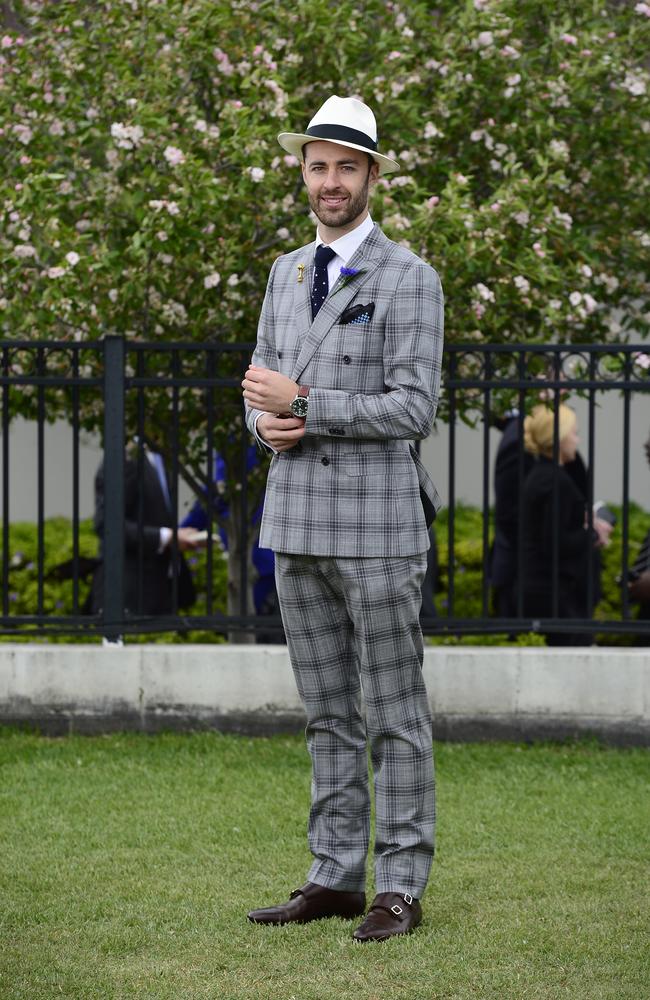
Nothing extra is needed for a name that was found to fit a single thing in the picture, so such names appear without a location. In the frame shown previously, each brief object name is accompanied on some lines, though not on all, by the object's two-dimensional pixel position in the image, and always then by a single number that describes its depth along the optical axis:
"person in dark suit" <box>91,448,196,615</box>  14.40
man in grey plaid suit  8.06
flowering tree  13.06
